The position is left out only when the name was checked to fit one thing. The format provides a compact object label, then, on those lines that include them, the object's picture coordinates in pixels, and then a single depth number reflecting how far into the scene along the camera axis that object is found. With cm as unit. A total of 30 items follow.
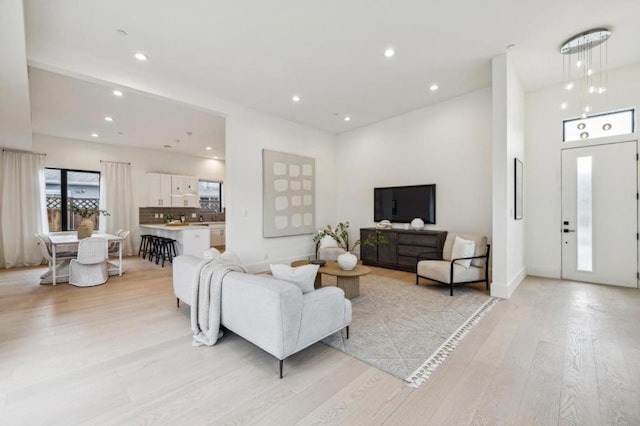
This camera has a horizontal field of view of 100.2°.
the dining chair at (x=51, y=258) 467
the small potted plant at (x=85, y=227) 510
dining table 459
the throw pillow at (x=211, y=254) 357
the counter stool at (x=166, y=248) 639
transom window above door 416
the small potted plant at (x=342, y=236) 585
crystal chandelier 331
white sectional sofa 203
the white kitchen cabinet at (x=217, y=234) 835
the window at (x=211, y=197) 946
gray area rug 228
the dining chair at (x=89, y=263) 452
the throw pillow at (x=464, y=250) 416
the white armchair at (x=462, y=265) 403
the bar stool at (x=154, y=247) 670
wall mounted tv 551
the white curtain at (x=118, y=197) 733
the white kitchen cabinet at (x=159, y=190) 798
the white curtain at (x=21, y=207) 606
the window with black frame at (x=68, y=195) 685
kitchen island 620
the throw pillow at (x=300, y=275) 236
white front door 412
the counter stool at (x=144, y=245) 728
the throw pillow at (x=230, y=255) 428
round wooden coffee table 374
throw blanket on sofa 254
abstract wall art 566
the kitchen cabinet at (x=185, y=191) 842
